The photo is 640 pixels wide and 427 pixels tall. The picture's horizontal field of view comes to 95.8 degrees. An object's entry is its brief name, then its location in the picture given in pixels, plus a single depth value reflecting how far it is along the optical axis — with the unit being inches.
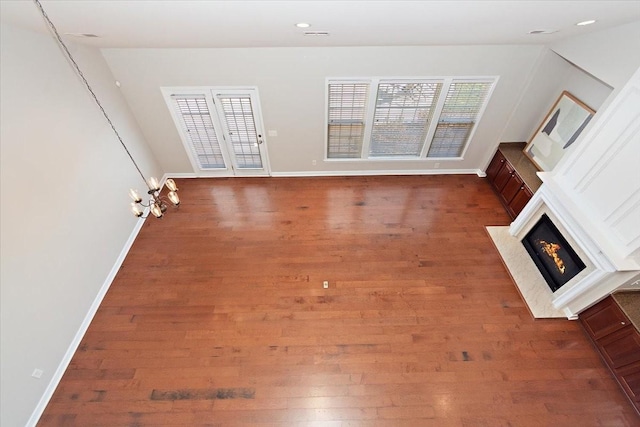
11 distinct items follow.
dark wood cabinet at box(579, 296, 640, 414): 124.5
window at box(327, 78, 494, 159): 192.2
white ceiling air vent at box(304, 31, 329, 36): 124.8
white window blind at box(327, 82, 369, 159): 193.8
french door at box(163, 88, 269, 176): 194.9
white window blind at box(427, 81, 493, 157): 193.0
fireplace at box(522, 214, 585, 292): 149.6
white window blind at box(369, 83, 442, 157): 194.1
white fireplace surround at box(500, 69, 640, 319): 117.3
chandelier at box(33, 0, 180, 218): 104.3
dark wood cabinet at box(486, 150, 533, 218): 193.1
